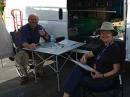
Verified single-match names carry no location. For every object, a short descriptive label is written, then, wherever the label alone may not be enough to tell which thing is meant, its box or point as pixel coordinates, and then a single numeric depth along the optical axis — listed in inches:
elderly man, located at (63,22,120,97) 56.8
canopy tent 85.9
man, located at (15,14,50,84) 80.9
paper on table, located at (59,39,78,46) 78.7
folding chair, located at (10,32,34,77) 83.9
